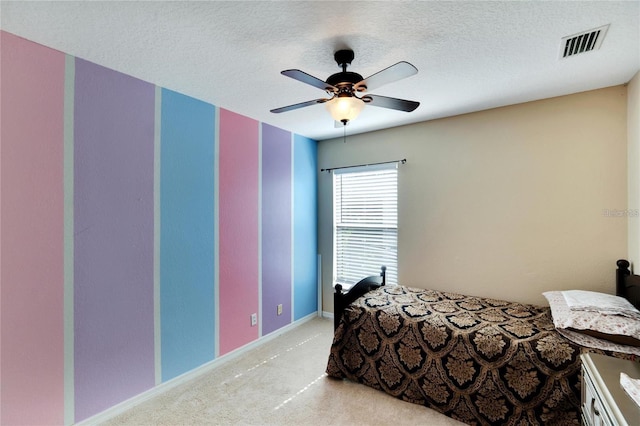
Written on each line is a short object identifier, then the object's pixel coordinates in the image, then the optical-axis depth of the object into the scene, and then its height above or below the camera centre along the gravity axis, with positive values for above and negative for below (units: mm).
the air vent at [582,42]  1706 +1034
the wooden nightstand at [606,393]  1152 -747
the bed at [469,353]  1868 -989
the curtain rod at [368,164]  3497 +633
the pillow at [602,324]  1832 -696
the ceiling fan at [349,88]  1649 +750
